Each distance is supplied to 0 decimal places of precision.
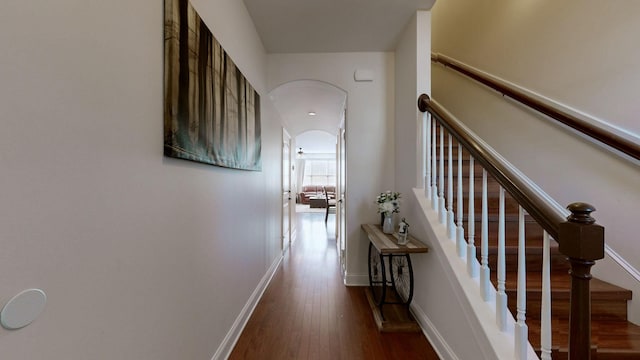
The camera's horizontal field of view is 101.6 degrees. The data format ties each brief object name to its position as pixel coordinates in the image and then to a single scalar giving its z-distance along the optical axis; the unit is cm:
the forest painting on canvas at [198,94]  111
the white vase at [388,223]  254
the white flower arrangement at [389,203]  251
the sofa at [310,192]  1265
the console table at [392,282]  204
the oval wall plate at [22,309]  55
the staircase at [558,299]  128
